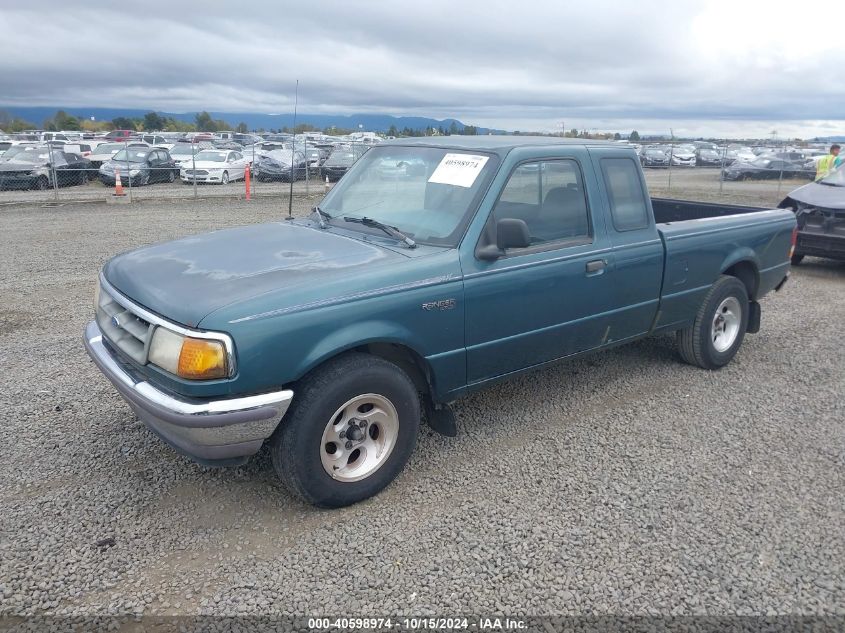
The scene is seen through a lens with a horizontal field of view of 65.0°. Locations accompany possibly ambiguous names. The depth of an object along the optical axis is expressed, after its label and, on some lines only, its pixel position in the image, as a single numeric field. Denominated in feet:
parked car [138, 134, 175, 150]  118.07
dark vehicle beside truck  29.81
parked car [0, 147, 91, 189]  65.72
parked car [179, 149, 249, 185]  80.28
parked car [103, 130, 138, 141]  122.73
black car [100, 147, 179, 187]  73.56
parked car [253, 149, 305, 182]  84.99
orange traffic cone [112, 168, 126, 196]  59.26
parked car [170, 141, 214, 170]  85.40
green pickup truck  10.00
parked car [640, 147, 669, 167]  121.40
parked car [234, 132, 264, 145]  135.54
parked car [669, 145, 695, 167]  125.38
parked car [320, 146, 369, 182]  81.41
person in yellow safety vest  49.90
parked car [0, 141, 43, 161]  68.90
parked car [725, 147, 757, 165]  103.10
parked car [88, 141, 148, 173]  81.98
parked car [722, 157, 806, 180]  98.43
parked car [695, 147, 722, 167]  121.29
